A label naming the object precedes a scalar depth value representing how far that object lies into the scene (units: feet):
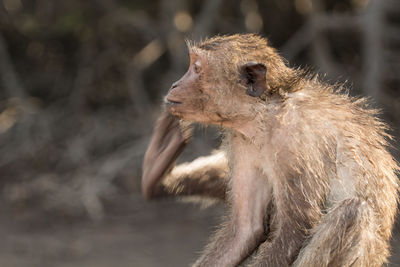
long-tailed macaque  17.60
